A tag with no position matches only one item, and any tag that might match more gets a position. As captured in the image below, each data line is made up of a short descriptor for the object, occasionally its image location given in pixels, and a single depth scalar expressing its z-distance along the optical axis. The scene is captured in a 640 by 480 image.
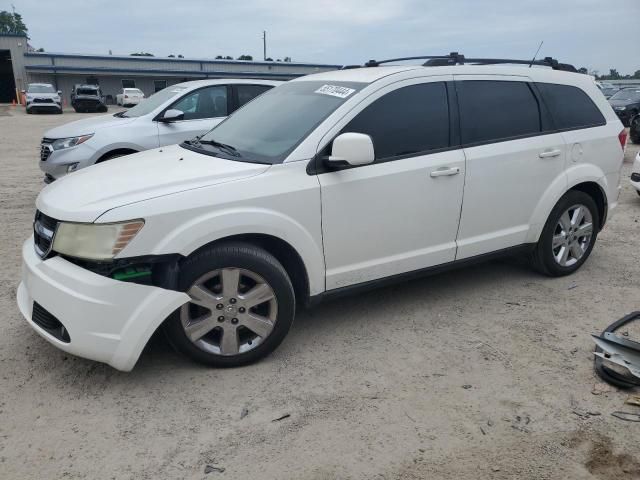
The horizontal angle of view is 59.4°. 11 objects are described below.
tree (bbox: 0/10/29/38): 86.44
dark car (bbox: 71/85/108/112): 35.31
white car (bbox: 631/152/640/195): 7.98
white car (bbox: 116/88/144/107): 38.34
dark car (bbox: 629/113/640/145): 15.20
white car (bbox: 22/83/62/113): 32.44
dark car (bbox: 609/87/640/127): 17.95
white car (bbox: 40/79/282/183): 7.30
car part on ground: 3.27
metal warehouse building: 45.25
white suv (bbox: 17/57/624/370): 3.08
